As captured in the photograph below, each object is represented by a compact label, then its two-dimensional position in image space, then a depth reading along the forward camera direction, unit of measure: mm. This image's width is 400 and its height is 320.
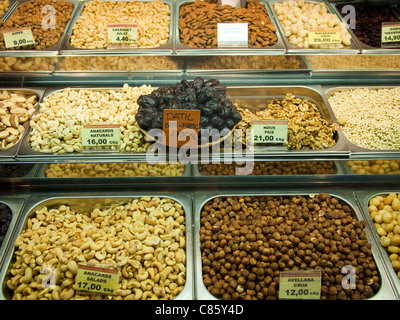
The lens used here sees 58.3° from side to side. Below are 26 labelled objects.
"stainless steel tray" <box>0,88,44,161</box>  1702
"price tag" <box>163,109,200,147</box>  1577
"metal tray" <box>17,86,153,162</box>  1689
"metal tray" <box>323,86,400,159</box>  1778
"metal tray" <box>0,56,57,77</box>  1930
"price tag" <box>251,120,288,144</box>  1724
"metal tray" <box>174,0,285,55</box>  1938
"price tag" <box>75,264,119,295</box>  1484
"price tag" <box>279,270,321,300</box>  1455
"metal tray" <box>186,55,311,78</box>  1997
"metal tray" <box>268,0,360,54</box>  1950
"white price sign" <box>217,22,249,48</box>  1989
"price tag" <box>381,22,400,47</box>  1985
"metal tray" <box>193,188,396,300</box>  1566
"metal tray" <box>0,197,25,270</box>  1707
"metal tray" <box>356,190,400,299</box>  1614
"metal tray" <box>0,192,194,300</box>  1811
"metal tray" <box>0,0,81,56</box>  1884
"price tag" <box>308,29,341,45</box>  1997
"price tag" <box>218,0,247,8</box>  2301
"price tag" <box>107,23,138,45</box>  1969
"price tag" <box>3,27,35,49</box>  1928
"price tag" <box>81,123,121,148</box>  1699
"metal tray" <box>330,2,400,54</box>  1955
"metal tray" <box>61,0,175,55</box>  1949
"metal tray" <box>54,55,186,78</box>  1979
